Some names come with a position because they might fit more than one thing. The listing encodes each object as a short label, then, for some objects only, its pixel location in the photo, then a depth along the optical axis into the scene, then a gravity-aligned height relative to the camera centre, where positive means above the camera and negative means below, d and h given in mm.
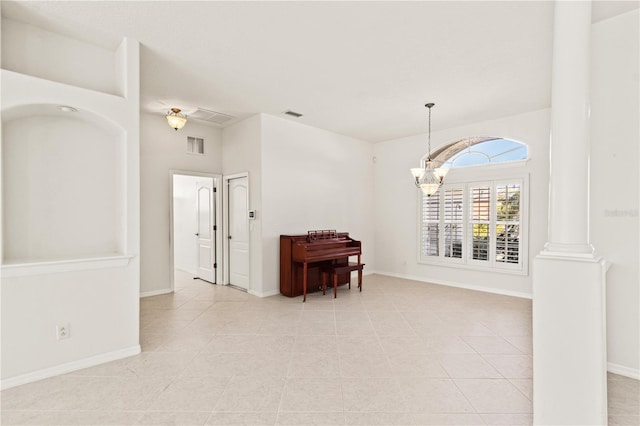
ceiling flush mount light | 4340 +1277
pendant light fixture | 4391 +486
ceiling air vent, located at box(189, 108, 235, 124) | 4934 +1554
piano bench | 4961 -989
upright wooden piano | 4832 -736
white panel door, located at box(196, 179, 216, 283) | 5891 -423
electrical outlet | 2578 -1003
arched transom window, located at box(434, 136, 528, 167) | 5137 +1026
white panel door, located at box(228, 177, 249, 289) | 5301 -382
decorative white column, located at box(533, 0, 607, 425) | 1762 -374
